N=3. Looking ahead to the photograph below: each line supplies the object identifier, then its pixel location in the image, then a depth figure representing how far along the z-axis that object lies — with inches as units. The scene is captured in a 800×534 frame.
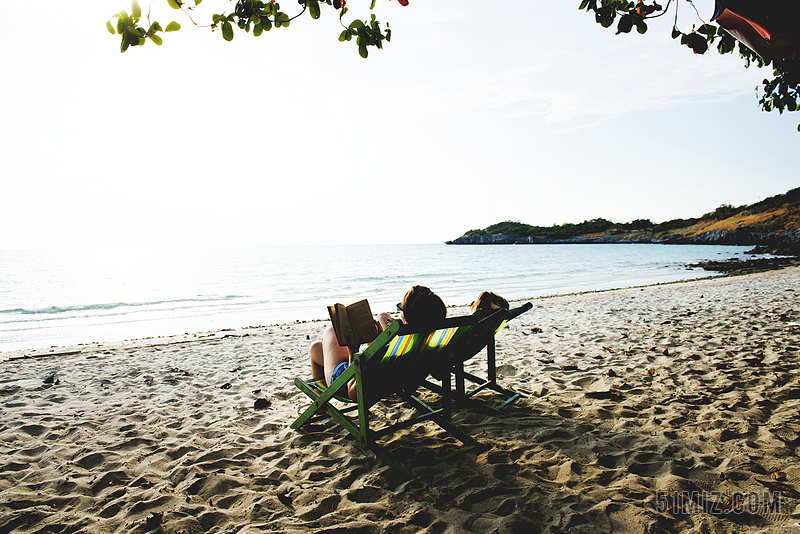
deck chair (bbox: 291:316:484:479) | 100.0
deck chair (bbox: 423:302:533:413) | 116.1
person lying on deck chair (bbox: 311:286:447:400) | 114.4
